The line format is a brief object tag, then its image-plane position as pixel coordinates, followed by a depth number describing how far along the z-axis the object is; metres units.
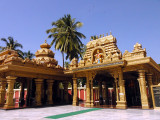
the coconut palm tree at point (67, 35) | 23.41
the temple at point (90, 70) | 12.24
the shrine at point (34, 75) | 13.32
